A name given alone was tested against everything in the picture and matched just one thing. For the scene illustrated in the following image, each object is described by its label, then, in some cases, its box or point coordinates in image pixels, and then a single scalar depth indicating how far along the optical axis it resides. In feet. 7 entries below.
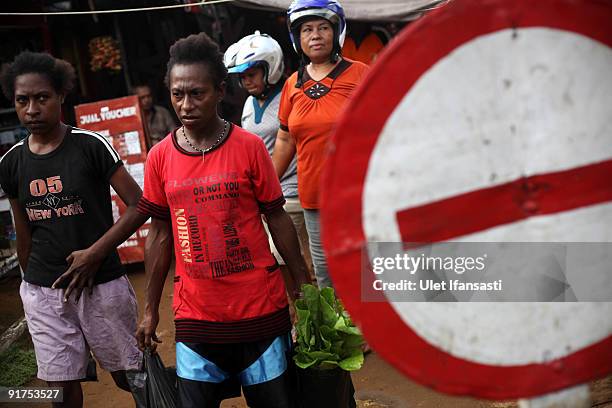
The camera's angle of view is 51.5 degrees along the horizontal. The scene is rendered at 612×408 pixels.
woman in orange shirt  11.93
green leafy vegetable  8.21
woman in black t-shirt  9.91
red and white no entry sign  3.47
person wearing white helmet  14.52
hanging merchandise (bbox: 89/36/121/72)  25.35
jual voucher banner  21.95
